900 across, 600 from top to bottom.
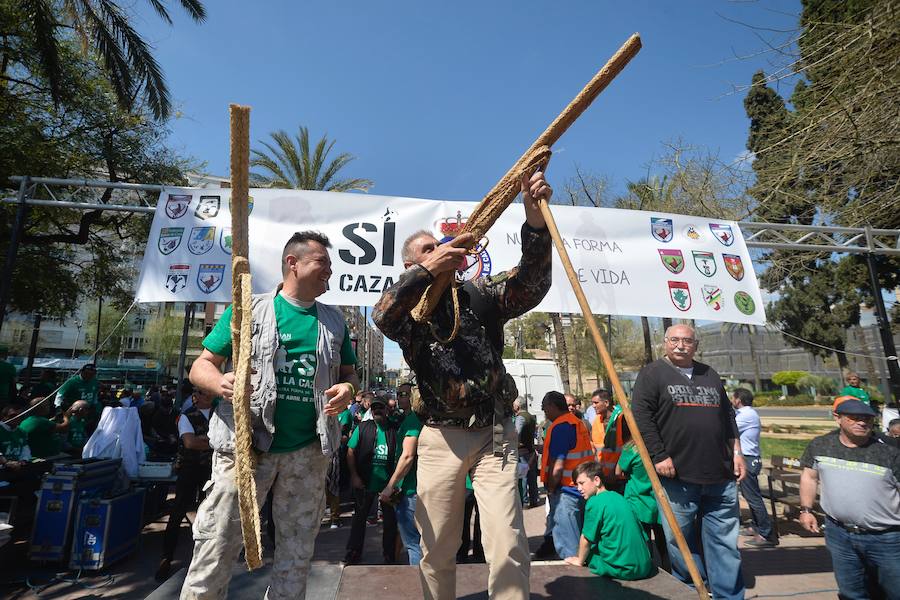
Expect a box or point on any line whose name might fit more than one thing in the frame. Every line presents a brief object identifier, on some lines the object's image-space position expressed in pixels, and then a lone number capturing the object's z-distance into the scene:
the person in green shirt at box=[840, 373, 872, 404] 7.76
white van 15.77
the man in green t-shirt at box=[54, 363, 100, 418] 9.09
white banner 6.03
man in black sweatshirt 3.55
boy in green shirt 3.58
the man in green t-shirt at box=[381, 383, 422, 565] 4.62
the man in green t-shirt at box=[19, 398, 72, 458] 6.22
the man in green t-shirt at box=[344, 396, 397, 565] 5.54
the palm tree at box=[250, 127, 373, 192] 17.09
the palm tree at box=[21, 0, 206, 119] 9.72
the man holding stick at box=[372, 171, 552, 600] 2.21
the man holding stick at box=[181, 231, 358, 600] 2.14
